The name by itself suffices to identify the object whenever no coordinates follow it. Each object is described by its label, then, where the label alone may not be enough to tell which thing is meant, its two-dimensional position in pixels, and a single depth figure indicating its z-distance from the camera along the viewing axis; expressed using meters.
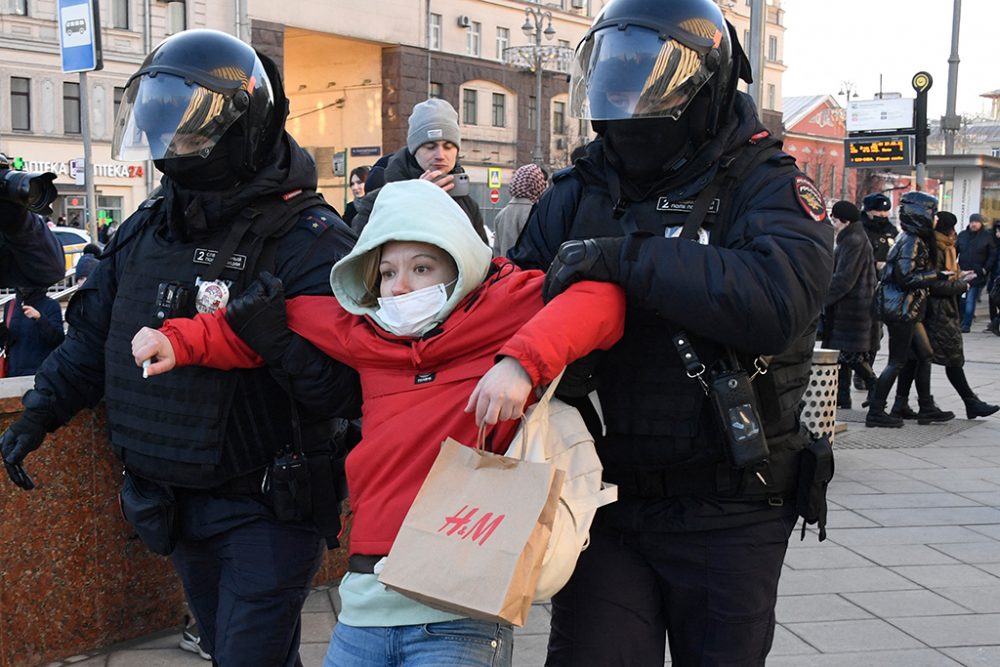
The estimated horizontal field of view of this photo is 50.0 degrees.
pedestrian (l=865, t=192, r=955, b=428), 8.63
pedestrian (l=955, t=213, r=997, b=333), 17.81
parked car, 19.55
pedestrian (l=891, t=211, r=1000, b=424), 8.82
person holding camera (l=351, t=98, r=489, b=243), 5.40
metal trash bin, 4.82
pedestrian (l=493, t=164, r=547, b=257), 7.30
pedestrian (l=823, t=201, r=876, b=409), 8.74
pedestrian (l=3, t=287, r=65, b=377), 6.61
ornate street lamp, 36.00
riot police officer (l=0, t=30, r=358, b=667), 2.78
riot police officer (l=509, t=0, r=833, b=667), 2.23
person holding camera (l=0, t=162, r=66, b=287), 3.95
